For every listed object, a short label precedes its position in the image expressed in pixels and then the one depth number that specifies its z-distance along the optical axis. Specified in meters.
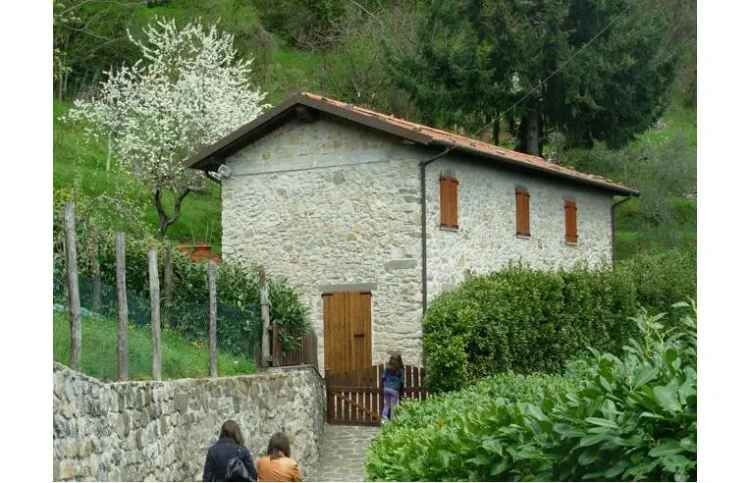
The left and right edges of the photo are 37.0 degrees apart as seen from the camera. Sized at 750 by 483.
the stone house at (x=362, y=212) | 17.27
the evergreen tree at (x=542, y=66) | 26.77
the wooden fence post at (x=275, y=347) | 14.39
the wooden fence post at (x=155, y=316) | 9.70
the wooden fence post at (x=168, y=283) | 12.38
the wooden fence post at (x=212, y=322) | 11.55
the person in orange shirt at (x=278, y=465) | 8.26
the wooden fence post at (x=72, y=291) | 7.93
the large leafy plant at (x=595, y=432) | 4.39
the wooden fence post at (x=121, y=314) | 8.86
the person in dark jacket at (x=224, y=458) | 8.33
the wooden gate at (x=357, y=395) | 16.88
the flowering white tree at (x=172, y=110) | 26.27
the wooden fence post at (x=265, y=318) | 14.20
